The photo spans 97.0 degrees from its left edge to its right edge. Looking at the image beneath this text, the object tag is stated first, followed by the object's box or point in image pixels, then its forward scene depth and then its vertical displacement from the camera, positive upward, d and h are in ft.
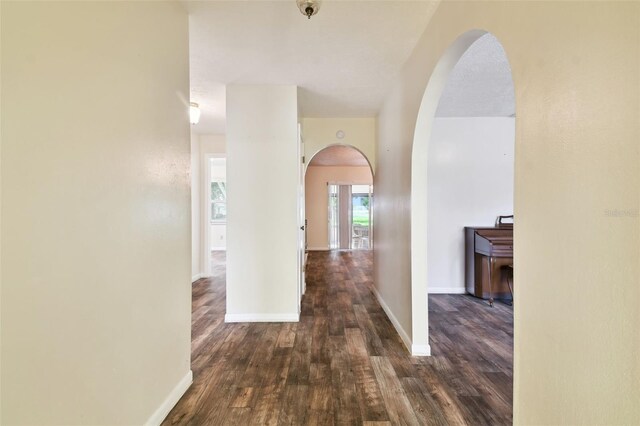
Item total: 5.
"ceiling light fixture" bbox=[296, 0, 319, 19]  5.56 +4.05
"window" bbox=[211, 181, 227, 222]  27.91 +0.76
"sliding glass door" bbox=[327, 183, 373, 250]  28.27 -0.56
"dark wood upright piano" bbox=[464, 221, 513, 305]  11.62 -2.20
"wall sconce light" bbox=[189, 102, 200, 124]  10.33 +3.64
